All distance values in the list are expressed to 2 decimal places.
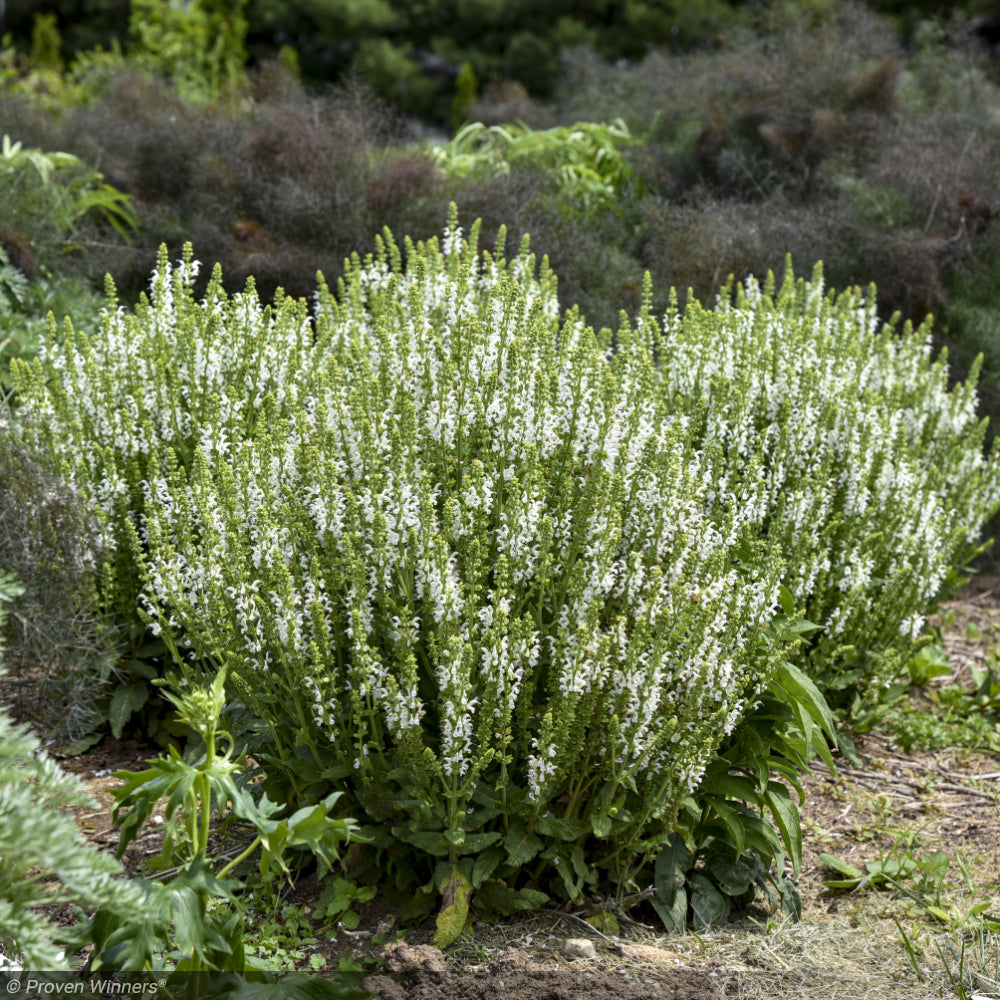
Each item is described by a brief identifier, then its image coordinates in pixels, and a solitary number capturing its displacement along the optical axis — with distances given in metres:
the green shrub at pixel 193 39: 12.81
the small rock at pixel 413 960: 2.21
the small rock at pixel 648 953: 2.46
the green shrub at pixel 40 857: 1.50
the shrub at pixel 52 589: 3.17
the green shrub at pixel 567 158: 7.59
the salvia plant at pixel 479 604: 2.35
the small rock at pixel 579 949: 2.46
